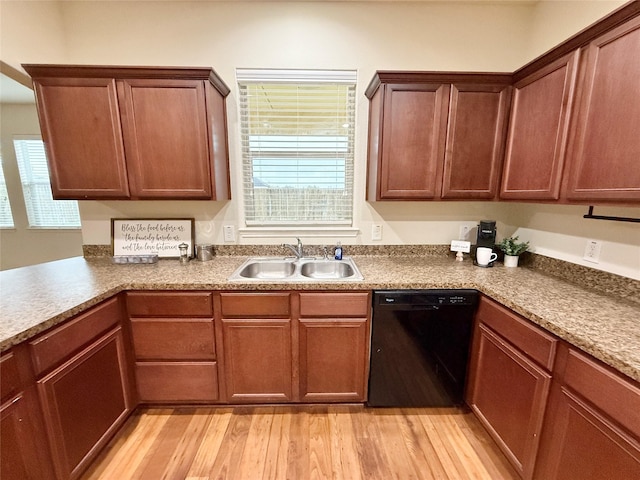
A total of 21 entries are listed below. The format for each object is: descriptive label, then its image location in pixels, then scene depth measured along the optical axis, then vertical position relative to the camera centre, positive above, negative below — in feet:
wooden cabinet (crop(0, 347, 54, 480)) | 3.26 -2.90
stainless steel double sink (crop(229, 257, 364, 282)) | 6.77 -1.75
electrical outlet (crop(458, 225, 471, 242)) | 7.25 -0.90
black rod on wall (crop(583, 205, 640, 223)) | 4.17 -0.31
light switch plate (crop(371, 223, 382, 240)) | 7.28 -0.88
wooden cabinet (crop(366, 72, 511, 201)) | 5.68 +1.41
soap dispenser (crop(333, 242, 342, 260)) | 6.94 -1.41
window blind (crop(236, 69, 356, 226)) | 6.71 +1.36
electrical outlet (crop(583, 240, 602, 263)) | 4.95 -0.98
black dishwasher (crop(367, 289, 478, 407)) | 5.32 -3.00
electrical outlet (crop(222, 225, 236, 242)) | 7.17 -0.93
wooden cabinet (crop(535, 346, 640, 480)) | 2.82 -2.63
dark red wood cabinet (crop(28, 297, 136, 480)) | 3.79 -2.98
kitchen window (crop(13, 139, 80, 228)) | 12.00 +0.15
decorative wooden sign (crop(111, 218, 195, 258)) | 6.97 -1.01
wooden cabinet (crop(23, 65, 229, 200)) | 5.40 +1.40
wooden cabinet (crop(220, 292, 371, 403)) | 5.41 -3.03
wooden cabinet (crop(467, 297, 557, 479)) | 3.91 -2.97
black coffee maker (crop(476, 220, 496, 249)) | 6.46 -0.85
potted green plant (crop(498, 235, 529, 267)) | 6.32 -1.23
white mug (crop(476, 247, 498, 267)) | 6.27 -1.32
